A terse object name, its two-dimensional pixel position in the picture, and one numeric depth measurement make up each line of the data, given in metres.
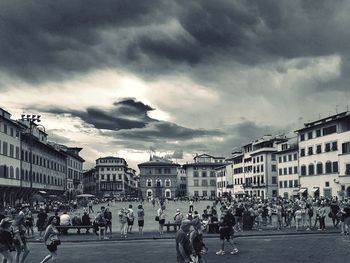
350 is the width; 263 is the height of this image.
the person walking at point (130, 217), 25.89
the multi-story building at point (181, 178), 166.30
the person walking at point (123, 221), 24.25
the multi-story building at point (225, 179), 115.81
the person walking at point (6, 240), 11.80
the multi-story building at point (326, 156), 55.59
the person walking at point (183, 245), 9.74
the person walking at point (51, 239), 12.64
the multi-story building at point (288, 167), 75.21
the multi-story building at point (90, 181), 150.26
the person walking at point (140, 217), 25.08
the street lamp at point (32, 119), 40.81
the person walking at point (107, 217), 25.24
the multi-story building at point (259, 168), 88.88
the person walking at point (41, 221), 25.06
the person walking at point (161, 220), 24.09
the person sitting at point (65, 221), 26.47
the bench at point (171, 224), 25.16
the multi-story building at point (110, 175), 146.51
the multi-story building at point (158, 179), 139.88
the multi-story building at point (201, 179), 135.62
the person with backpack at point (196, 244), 10.41
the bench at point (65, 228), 26.06
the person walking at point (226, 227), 16.77
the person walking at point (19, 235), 13.60
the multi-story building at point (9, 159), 50.81
